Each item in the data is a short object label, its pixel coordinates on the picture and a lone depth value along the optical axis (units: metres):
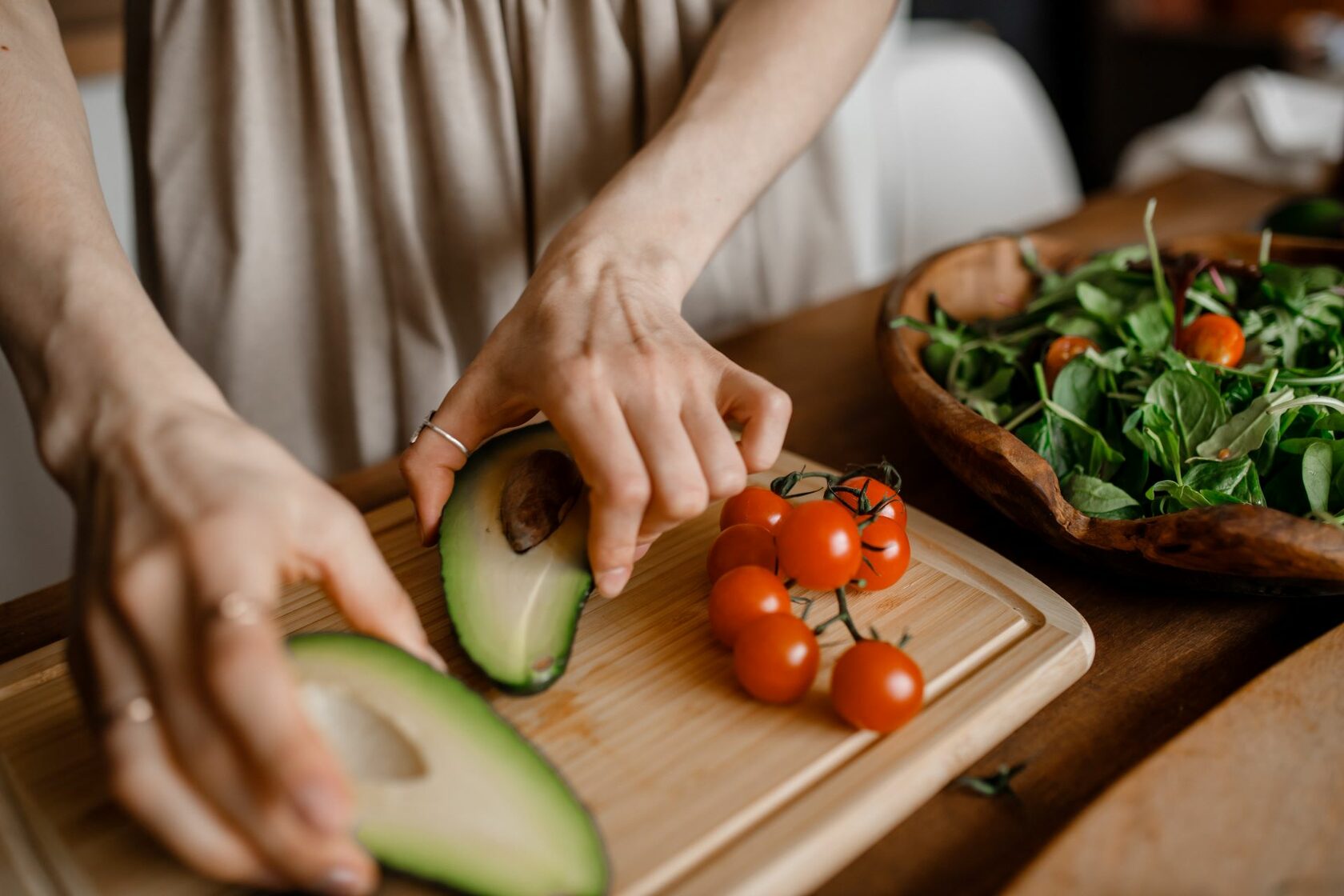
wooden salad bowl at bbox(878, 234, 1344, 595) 0.63
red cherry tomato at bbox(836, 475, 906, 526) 0.78
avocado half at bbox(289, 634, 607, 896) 0.53
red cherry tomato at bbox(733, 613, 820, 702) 0.64
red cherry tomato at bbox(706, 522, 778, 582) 0.75
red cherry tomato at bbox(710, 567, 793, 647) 0.69
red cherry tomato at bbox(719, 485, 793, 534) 0.79
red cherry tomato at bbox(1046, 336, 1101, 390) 0.92
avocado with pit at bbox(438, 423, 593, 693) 0.66
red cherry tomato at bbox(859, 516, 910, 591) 0.73
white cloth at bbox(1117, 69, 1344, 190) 2.11
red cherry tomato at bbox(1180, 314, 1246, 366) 0.91
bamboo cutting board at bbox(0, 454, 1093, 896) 0.57
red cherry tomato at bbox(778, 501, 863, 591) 0.70
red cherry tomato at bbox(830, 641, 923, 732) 0.61
